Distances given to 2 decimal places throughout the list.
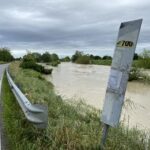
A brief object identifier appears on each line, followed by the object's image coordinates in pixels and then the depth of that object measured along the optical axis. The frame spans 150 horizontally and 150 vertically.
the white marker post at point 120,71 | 2.31
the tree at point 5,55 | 54.71
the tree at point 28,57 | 24.87
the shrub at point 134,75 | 20.68
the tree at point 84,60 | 49.18
